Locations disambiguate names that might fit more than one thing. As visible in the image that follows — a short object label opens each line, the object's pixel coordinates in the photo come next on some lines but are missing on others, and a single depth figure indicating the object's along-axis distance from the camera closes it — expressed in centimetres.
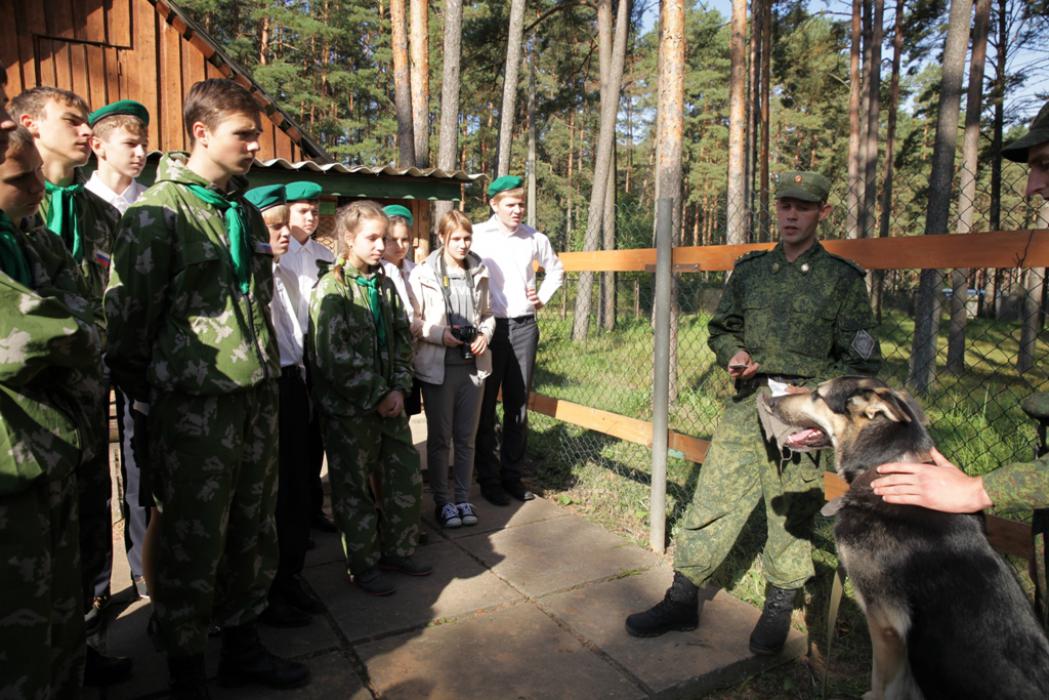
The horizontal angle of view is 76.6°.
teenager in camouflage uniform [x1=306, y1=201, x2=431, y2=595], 328
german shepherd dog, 200
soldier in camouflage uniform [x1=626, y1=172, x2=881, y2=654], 285
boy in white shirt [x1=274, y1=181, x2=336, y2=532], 338
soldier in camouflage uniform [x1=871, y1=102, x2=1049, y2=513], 188
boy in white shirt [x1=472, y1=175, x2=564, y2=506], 470
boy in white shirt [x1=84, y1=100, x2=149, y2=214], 319
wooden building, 798
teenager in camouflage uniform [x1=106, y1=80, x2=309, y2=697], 228
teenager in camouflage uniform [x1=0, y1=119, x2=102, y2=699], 169
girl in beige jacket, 414
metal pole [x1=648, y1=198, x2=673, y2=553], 383
